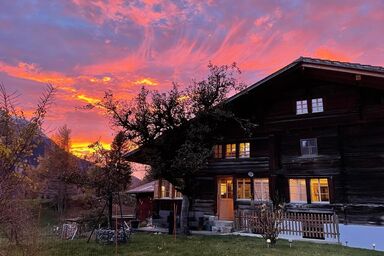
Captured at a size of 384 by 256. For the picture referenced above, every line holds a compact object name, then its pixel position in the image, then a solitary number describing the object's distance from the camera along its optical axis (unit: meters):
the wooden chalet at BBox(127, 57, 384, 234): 17.33
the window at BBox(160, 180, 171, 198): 25.34
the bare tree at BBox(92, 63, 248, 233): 18.91
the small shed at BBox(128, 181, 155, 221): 32.78
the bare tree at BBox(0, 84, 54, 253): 6.73
